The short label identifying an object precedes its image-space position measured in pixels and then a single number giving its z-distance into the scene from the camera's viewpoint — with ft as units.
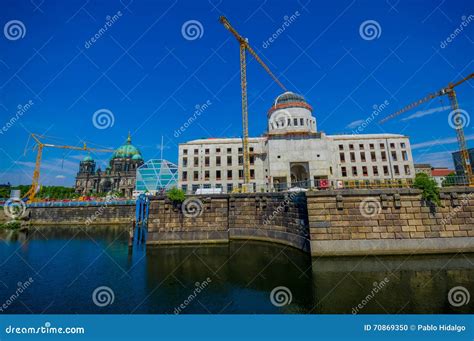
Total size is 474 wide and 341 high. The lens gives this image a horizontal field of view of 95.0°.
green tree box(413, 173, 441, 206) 54.08
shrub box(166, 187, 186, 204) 75.92
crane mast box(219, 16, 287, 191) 145.48
